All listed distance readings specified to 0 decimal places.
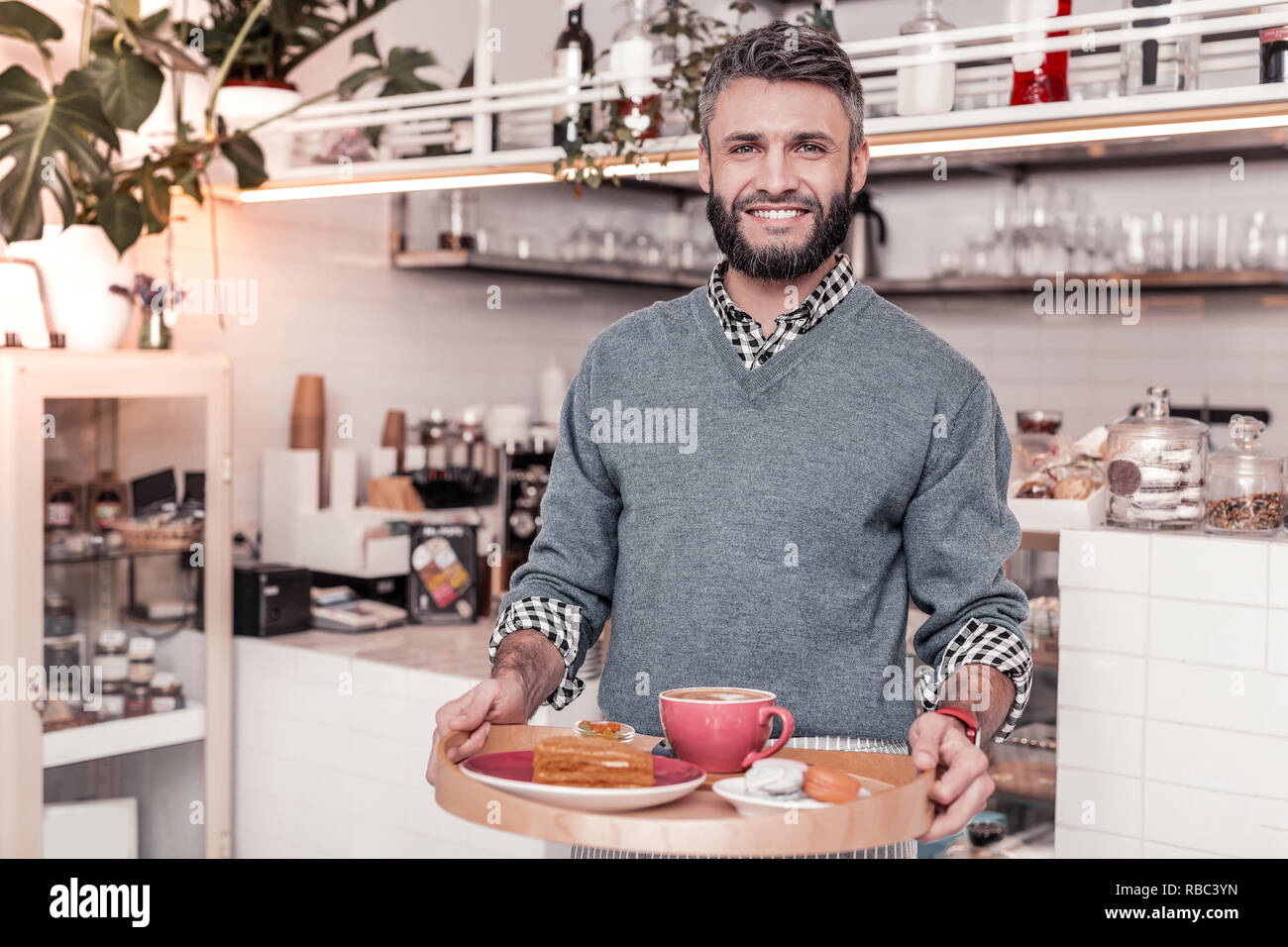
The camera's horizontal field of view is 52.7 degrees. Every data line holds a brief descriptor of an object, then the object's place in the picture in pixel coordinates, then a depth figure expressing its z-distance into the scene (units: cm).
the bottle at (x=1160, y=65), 204
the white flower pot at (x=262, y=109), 313
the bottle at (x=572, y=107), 260
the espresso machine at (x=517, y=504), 329
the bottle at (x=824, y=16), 265
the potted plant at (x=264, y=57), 308
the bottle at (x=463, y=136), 310
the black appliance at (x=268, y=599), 318
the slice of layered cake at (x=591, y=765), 104
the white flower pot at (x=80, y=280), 283
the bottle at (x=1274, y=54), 194
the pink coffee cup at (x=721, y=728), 115
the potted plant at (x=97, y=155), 250
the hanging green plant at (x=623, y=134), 249
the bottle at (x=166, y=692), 302
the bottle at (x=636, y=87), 254
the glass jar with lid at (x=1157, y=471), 216
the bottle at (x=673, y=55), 258
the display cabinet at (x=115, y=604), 265
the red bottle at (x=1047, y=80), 219
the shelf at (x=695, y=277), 402
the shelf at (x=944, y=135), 198
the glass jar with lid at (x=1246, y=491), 210
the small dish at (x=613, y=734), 121
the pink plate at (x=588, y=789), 100
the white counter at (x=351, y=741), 287
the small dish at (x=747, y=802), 100
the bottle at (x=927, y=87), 220
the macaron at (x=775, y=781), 104
